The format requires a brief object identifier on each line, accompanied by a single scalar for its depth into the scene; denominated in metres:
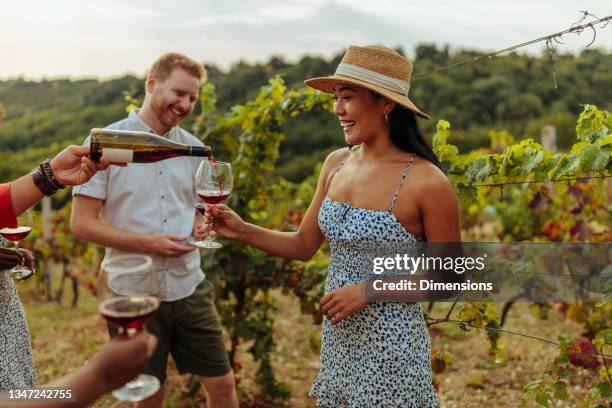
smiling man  2.83
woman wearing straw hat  2.18
